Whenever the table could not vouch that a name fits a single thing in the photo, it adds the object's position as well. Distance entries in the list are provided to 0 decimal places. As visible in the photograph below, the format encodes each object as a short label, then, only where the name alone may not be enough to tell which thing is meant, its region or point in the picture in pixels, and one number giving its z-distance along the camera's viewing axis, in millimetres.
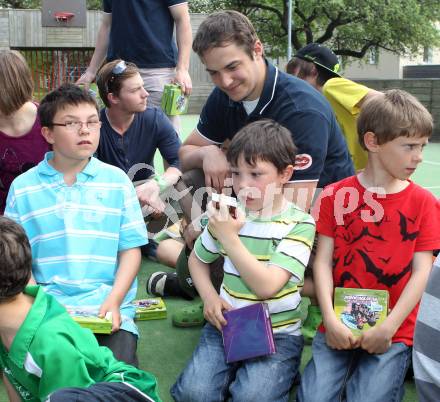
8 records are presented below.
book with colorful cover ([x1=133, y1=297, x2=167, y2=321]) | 3209
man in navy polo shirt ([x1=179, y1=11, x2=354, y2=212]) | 2705
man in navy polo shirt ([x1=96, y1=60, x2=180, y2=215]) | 3803
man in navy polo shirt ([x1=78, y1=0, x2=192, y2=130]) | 4305
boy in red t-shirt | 2277
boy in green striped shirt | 2297
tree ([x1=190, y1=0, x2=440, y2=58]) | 29875
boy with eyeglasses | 2512
